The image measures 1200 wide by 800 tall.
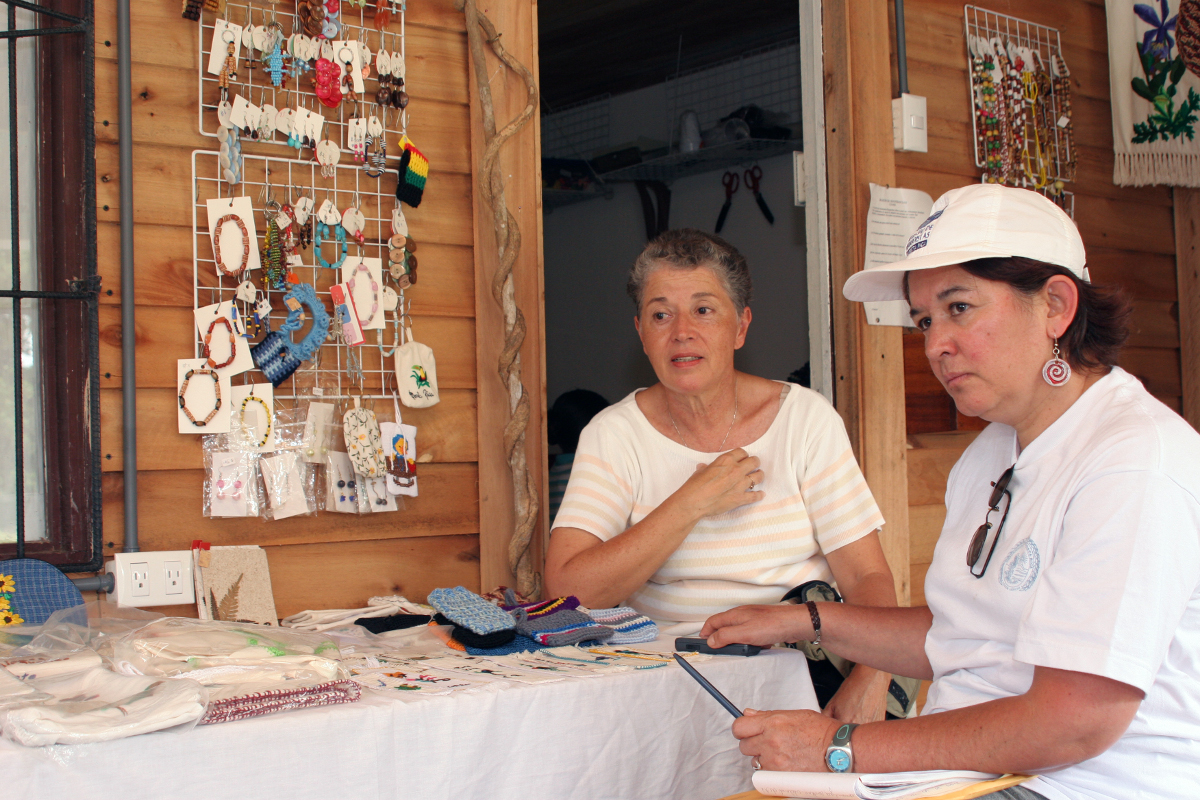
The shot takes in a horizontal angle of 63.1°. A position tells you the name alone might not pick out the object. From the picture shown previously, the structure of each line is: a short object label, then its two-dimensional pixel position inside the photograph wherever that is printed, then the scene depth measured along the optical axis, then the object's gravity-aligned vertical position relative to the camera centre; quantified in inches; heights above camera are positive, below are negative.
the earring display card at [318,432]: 77.4 +1.1
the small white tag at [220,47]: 74.8 +30.7
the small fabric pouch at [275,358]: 75.4 +6.8
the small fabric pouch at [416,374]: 81.0 +5.7
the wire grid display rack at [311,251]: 75.1 +15.9
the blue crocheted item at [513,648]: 55.1 -11.8
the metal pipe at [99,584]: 68.7 -9.4
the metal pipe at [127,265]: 71.0 +13.5
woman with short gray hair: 68.0 -3.7
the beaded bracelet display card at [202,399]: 73.2 +3.7
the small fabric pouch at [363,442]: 77.9 +0.2
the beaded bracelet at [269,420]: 75.0 +2.0
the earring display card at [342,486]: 78.4 -3.3
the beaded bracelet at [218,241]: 74.5 +15.7
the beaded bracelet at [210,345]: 73.9 +7.8
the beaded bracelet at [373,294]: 79.9 +12.3
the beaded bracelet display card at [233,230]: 74.7 +16.6
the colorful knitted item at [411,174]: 80.9 +22.3
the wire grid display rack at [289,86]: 75.6 +28.7
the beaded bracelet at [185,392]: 73.1 +4.0
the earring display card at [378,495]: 79.5 -4.1
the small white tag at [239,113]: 75.2 +25.7
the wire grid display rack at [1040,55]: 112.6 +45.1
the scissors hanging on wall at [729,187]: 167.3 +42.7
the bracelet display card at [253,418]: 74.9 +2.2
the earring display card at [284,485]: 75.9 -3.1
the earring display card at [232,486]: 74.0 -3.0
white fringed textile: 117.5 +39.5
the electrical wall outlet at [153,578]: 69.6 -9.3
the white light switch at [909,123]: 104.2 +33.1
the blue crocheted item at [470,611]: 55.7 -10.1
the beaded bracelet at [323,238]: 78.7 +16.7
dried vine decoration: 82.6 +9.0
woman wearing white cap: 37.9 -5.2
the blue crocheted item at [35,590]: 63.5 -9.1
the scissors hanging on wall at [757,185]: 162.9 +42.1
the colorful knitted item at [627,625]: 59.4 -11.5
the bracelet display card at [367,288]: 79.5 +12.8
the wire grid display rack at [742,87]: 159.3 +59.1
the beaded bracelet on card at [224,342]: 73.9 +8.0
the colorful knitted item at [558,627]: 56.3 -11.0
